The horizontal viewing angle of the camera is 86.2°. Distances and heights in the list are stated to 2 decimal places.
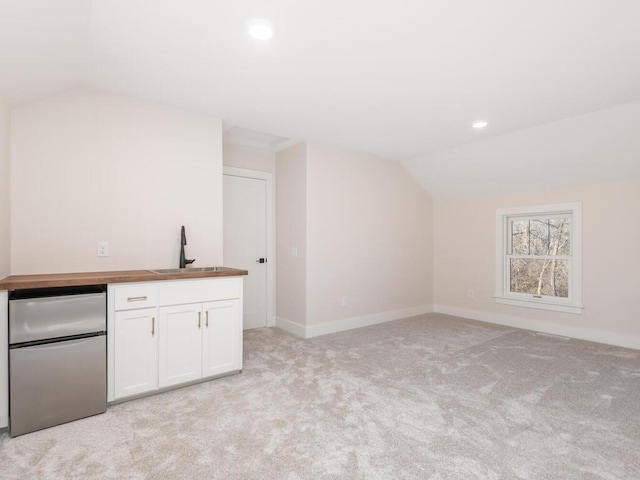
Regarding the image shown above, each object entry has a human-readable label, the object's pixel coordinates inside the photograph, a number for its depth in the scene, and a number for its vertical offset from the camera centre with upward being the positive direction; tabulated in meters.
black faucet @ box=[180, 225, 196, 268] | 3.05 -0.09
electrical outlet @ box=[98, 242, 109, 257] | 2.78 -0.06
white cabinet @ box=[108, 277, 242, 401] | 2.42 -0.70
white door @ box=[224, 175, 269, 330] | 4.37 +0.07
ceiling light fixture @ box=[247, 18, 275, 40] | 1.96 +1.26
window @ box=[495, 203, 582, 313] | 4.29 -0.19
